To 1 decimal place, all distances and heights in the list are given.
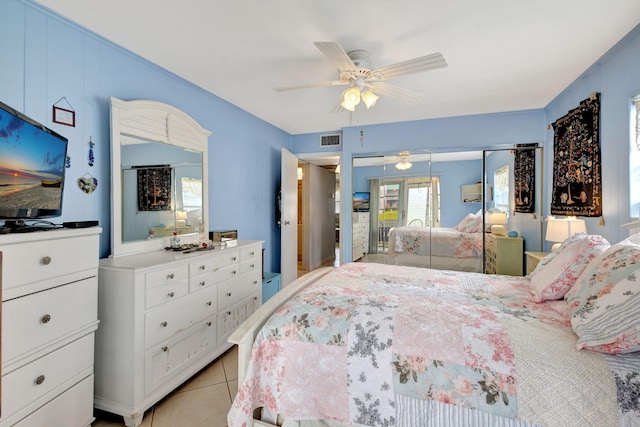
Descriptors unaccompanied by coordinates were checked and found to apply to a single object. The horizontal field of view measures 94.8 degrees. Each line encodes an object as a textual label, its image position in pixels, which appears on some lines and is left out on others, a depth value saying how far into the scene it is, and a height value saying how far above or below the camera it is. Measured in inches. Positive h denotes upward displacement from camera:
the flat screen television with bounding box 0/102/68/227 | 54.7 +8.4
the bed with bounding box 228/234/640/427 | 41.1 -22.9
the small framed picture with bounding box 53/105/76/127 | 71.4 +23.2
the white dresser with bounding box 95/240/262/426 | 68.5 -29.5
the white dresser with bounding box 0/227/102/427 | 49.3 -21.8
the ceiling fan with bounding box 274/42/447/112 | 71.2 +37.8
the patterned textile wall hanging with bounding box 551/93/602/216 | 98.3 +18.9
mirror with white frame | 83.5 +11.0
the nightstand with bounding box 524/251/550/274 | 121.8 -20.1
